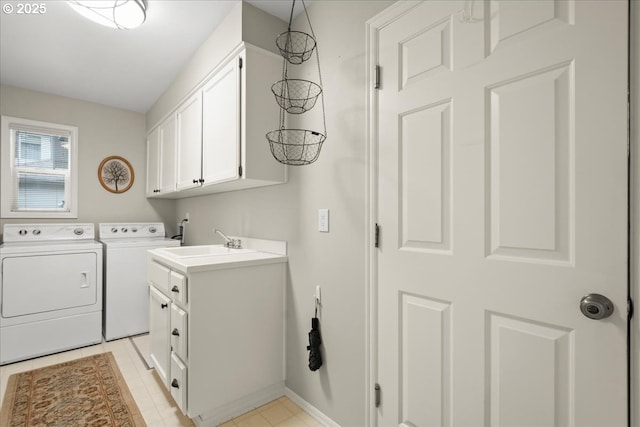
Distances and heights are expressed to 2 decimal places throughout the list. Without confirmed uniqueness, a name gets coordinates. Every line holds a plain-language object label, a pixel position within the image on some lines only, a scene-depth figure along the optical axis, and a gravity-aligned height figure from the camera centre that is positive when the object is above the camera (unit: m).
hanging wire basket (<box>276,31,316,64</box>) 1.84 +1.08
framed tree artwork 3.51 +0.48
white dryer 2.55 -0.70
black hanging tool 1.67 -0.74
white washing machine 2.97 -0.74
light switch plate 1.69 -0.03
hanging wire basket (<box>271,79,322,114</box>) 1.79 +0.75
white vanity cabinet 1.64 -0.70
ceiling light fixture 1.74 +1.22
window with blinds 3.01 +0.47
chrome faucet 2.42 -0.23
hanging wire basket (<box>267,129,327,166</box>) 1.75 +0.41
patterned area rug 1.76 -1.21
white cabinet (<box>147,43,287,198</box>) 1.84 +0.62
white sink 2.26 -0.29
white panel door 0.83 +0.01
